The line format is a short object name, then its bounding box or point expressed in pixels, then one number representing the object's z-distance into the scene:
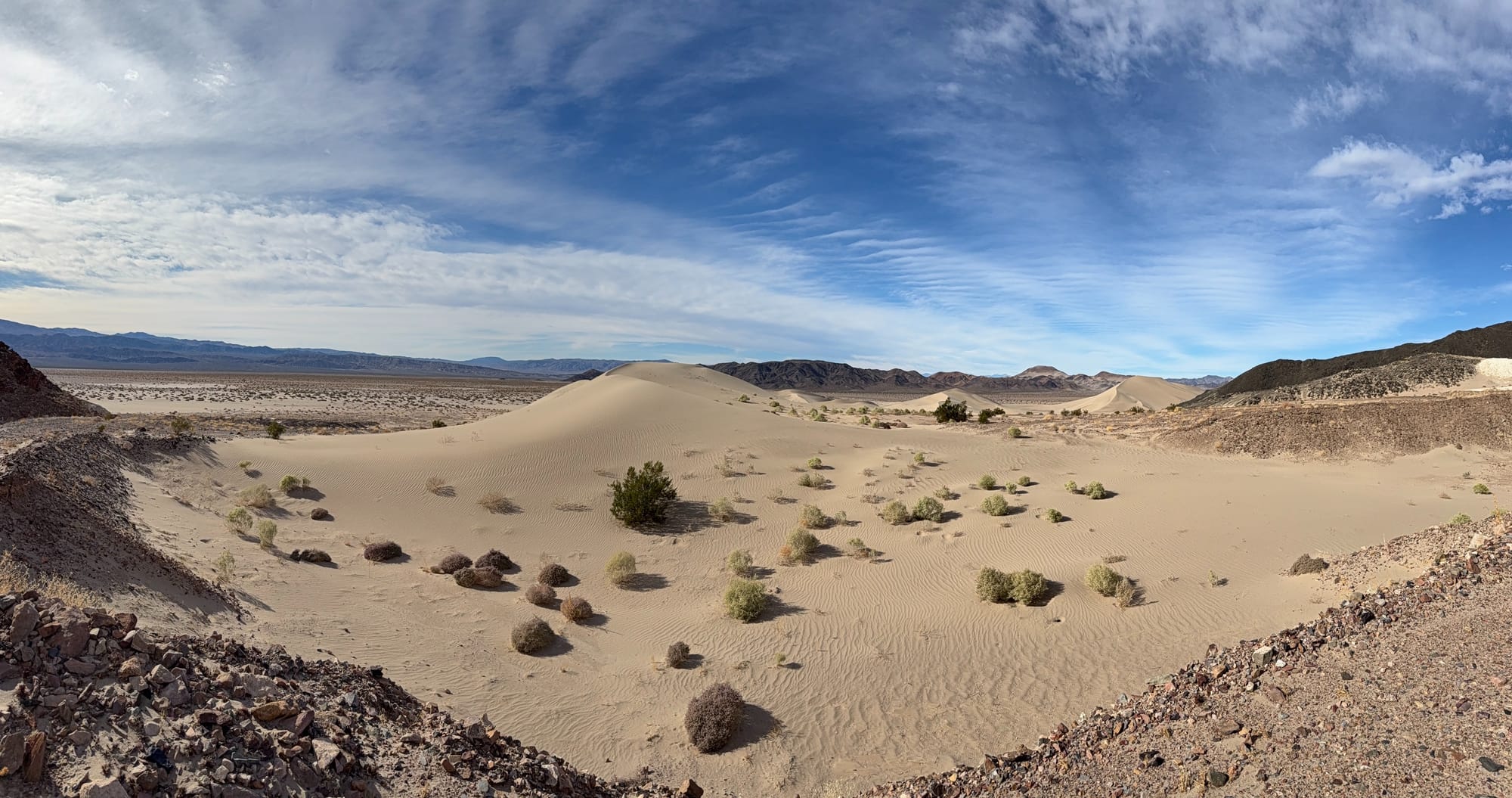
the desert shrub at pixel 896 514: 17.69
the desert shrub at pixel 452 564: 14.13
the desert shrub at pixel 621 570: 14.45
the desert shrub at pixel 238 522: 14.06
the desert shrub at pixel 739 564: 15.06
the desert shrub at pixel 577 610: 12.23
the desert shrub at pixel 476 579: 13.49
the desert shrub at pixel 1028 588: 12.34
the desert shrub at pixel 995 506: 17.66
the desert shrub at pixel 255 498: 16.47
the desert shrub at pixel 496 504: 19.05
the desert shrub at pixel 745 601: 12.38
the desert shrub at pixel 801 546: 15.66
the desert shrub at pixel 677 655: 10.64
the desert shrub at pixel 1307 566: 12.21
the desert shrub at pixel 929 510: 17.78
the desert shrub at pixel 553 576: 14.29
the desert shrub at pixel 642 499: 18.30
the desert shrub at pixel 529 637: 10.70
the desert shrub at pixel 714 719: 8.38
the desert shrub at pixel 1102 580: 12.51
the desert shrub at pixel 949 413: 34.72
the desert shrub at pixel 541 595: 12.83
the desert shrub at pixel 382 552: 14.57
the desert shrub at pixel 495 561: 14.52
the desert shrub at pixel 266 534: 13.40
